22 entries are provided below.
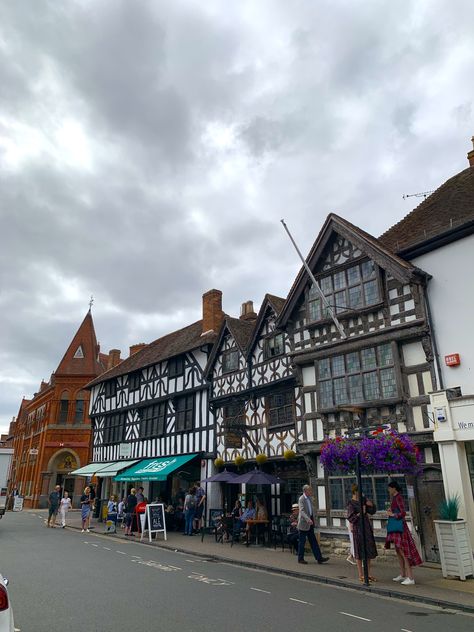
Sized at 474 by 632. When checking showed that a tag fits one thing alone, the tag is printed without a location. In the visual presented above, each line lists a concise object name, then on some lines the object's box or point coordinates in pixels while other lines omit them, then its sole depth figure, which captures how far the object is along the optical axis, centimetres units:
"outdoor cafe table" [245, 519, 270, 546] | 1481
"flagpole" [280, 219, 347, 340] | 1363
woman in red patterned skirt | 893
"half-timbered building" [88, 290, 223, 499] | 2125
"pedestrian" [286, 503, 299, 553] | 1275
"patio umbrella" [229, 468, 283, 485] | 1452
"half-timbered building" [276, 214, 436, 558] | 1212
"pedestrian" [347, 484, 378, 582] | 930
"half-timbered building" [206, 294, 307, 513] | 1628
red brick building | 4028
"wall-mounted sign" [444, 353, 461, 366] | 1134
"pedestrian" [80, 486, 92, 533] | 2034
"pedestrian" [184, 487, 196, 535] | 1814
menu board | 1641
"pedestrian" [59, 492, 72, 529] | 2159
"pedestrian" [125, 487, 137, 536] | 1819
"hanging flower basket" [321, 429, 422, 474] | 1014
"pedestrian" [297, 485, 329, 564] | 1120
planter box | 912
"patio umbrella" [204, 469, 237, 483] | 1649
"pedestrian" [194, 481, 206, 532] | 1872
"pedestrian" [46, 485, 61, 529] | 2097
